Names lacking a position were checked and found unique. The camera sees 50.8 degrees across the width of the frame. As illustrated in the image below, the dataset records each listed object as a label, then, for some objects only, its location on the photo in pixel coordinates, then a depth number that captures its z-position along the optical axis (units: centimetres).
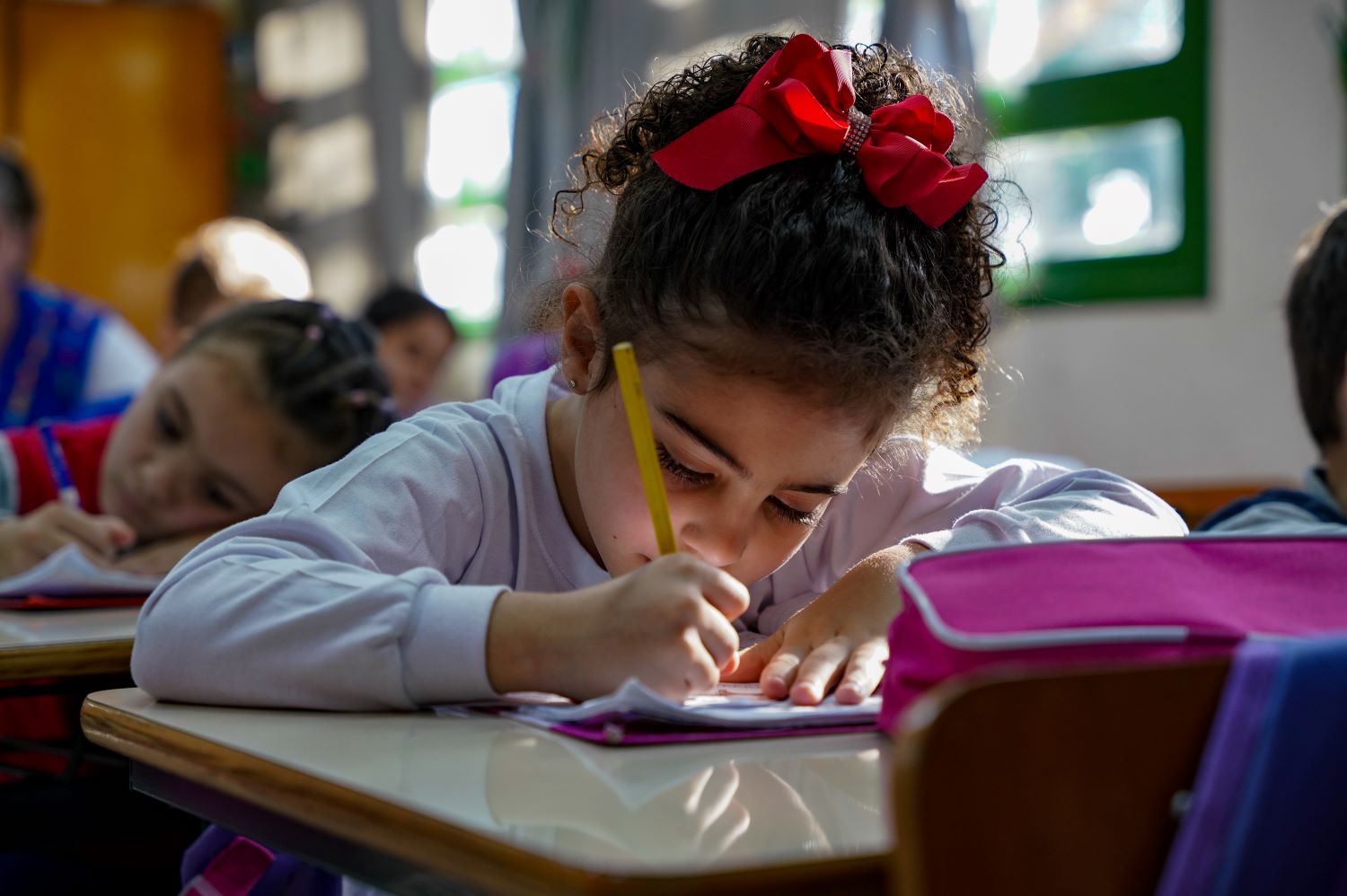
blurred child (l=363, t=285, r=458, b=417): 366
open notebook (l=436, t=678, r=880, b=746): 72
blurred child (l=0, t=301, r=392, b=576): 177
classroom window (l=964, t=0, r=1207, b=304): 297
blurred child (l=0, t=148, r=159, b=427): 300
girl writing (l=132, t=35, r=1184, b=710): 80
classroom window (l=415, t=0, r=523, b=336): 479
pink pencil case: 64
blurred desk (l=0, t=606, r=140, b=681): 105
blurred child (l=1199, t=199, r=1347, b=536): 160
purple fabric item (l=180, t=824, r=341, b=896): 105
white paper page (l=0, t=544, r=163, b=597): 145
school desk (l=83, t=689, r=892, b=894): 50
